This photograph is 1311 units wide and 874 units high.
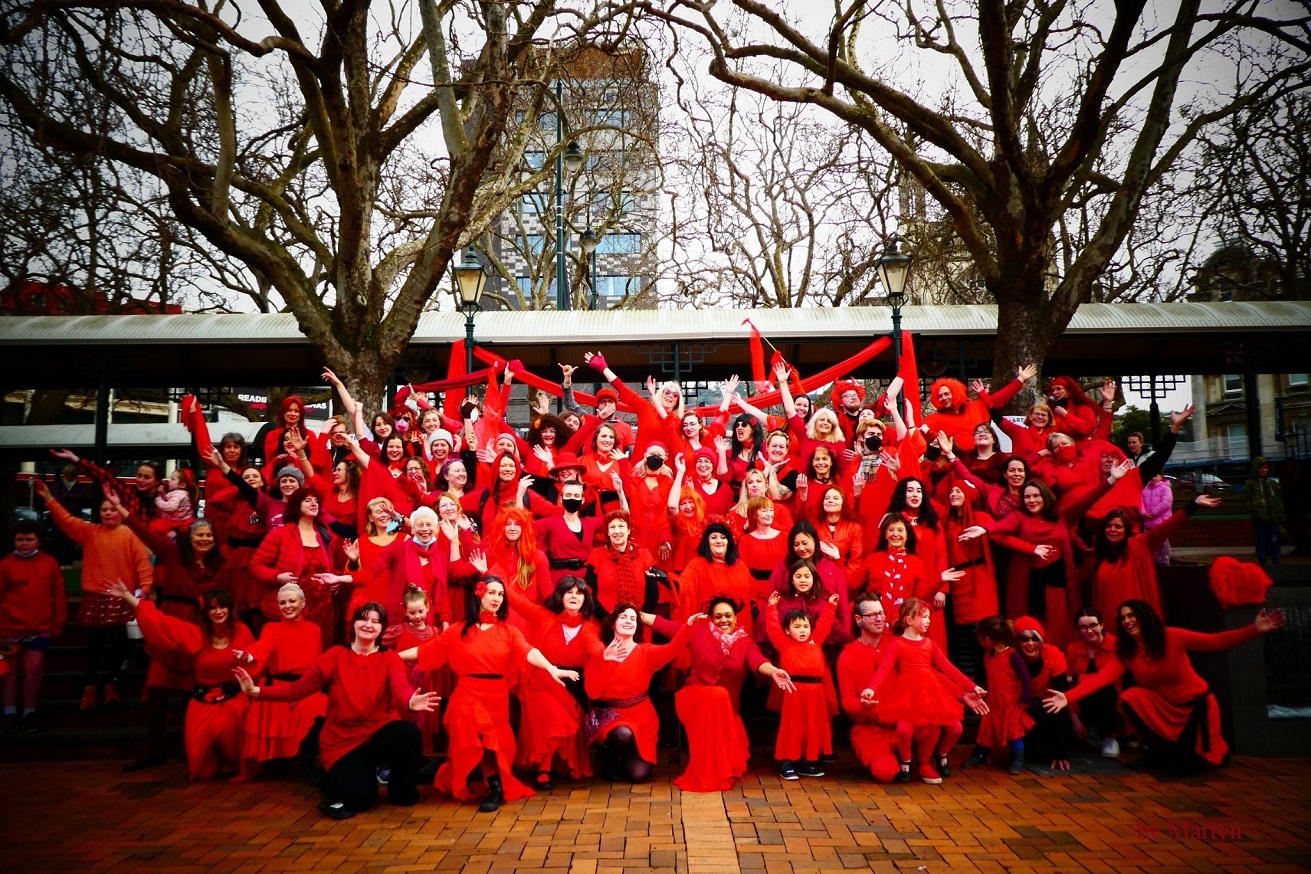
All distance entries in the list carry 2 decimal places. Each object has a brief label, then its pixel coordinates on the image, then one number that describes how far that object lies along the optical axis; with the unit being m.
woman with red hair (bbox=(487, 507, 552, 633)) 6.30
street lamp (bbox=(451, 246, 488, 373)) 11.24
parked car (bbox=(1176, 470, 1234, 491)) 24.32
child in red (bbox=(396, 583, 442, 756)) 5.72
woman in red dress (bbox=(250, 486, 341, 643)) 6.36
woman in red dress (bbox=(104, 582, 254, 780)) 5.87
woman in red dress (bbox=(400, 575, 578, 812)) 5.40
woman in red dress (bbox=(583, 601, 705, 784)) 5.68
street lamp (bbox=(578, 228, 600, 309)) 19.09
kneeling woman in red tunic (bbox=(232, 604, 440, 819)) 5.26
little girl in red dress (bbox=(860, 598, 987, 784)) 5.62
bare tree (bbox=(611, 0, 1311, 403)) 8.81
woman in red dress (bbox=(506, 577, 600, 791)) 5.66
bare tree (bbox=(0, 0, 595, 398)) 8.03
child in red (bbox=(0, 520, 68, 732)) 6.59
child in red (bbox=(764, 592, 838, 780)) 5.77
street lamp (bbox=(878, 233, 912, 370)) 11.27
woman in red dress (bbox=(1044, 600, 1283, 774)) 5.69
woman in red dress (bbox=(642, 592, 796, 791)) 5.56
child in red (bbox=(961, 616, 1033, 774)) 5.79
